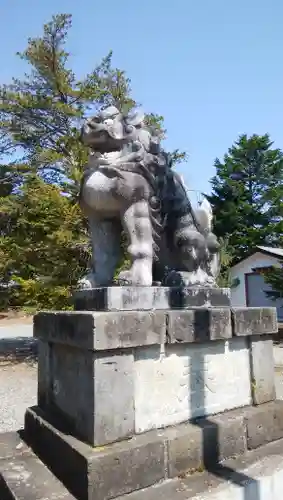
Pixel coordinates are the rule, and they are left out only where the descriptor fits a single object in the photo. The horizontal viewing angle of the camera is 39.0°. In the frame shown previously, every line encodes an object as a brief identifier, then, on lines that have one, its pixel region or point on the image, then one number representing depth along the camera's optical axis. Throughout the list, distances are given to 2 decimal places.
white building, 18.08
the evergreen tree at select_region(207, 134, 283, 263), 22.52
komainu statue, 2.98
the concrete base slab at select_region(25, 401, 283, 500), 2.19
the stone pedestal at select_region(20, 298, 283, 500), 2.29
